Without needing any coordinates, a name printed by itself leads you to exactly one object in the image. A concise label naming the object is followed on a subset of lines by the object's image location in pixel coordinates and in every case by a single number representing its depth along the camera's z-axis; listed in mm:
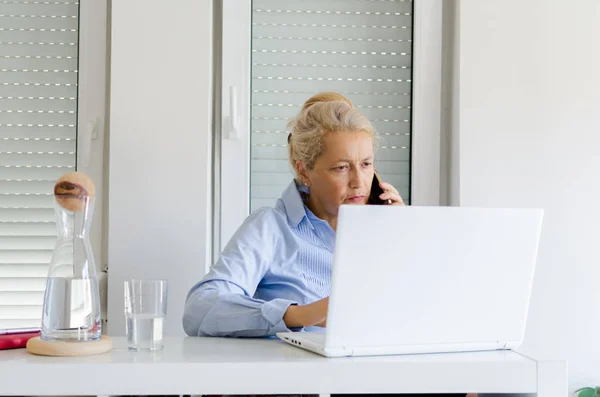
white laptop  2654
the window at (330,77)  3984
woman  3411
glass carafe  2725
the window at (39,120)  3957
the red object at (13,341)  2777
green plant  3747
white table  2596
